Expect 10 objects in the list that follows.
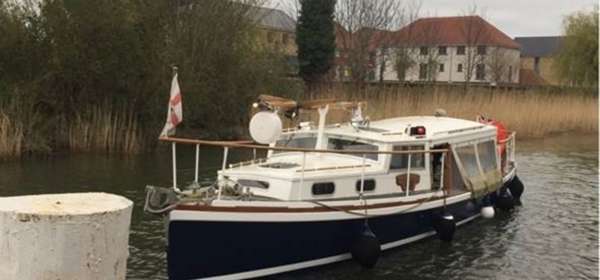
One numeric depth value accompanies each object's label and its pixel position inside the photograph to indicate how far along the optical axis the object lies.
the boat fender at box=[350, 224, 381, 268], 10.63
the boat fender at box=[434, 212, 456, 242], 12.48
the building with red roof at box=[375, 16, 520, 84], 52.38
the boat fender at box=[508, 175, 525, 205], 17.27
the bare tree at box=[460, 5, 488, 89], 61.51
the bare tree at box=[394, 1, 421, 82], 51.16
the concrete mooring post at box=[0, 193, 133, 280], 3.97
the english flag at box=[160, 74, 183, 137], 9.21
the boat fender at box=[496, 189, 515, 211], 16.00
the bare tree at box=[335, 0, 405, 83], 48.96
